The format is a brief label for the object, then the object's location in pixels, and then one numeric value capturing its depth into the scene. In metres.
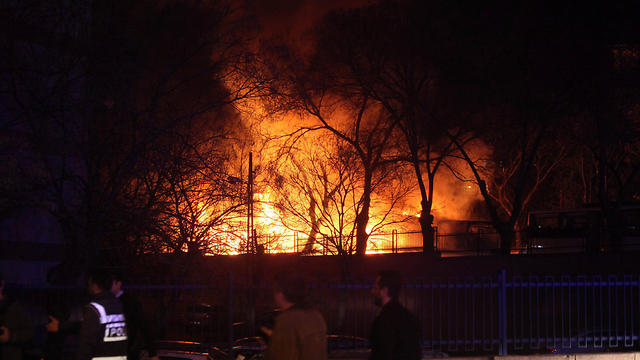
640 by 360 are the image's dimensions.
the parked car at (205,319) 16.33
